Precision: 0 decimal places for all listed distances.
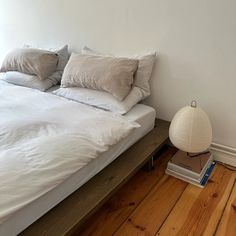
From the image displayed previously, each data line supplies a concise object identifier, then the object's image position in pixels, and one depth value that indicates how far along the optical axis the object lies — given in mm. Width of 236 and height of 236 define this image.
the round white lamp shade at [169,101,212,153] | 1731
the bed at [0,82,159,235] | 1073
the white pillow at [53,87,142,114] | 1916
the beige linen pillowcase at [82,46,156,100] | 2057
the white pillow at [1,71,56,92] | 2328
